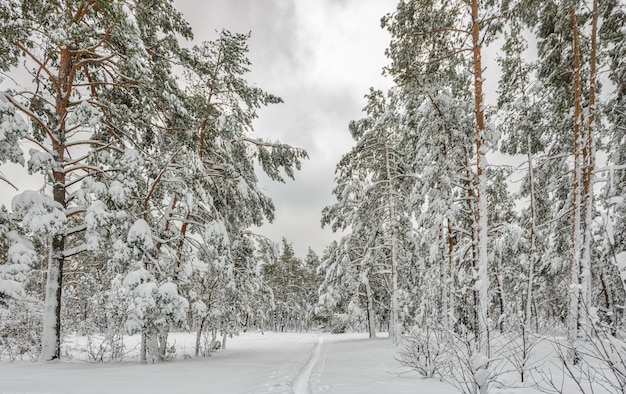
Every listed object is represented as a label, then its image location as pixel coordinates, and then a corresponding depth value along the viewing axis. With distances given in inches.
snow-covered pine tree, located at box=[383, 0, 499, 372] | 302.5
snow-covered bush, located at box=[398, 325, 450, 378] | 287.2
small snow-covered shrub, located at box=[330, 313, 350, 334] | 1424.2
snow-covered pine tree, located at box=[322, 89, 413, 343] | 574.2
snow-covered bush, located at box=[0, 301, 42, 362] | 413.4
